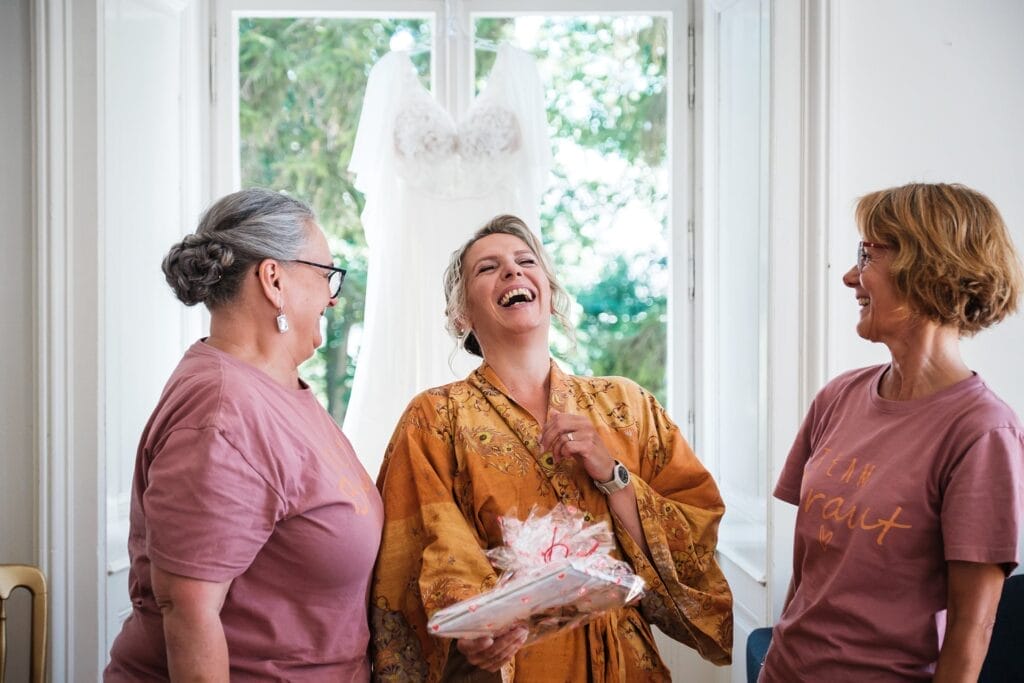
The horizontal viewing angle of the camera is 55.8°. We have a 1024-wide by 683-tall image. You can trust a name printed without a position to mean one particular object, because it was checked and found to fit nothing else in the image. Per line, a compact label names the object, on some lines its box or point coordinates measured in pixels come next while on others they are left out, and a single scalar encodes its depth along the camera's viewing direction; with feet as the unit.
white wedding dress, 9.70
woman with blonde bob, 4.53
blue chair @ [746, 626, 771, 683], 6.99
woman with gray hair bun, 4.46
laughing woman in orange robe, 5.75
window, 10.38
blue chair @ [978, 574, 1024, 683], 6.83
